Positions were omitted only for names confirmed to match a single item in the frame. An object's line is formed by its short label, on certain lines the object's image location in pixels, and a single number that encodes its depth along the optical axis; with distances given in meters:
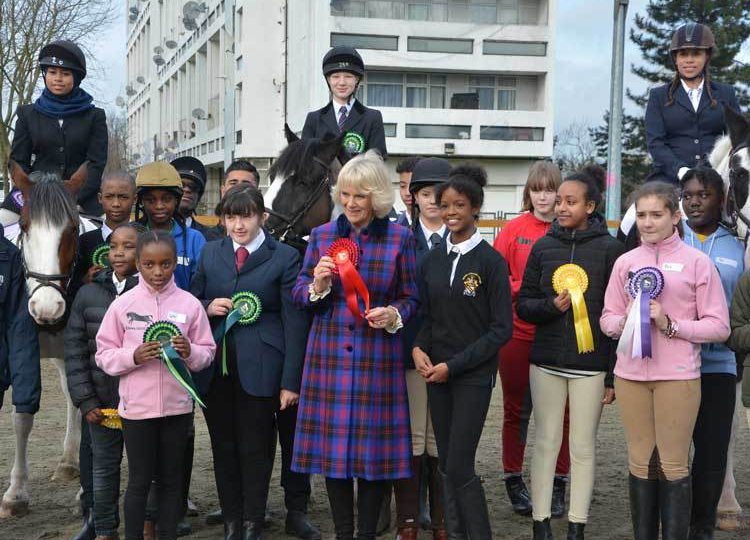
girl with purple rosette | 4.48
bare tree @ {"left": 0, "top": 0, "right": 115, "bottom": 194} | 25.45
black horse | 5.64
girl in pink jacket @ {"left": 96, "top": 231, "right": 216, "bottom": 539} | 4.63
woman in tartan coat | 4.62
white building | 34.28
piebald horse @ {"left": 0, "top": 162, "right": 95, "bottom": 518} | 5.16
